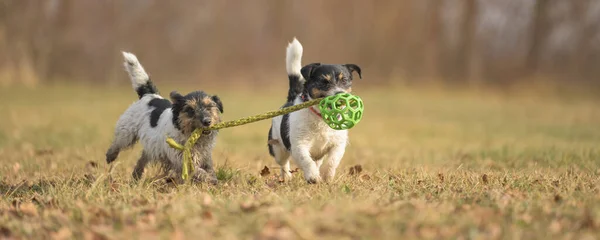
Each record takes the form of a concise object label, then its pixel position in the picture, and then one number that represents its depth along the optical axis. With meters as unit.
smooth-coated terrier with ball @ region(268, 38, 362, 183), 10.95
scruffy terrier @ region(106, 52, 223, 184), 10.95
